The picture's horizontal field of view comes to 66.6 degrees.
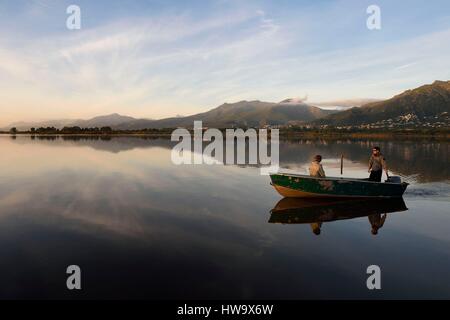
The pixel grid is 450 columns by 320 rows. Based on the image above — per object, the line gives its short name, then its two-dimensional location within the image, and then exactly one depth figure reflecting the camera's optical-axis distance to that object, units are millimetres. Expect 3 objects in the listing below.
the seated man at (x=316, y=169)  22564
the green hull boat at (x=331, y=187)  22312
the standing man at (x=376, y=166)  22969
